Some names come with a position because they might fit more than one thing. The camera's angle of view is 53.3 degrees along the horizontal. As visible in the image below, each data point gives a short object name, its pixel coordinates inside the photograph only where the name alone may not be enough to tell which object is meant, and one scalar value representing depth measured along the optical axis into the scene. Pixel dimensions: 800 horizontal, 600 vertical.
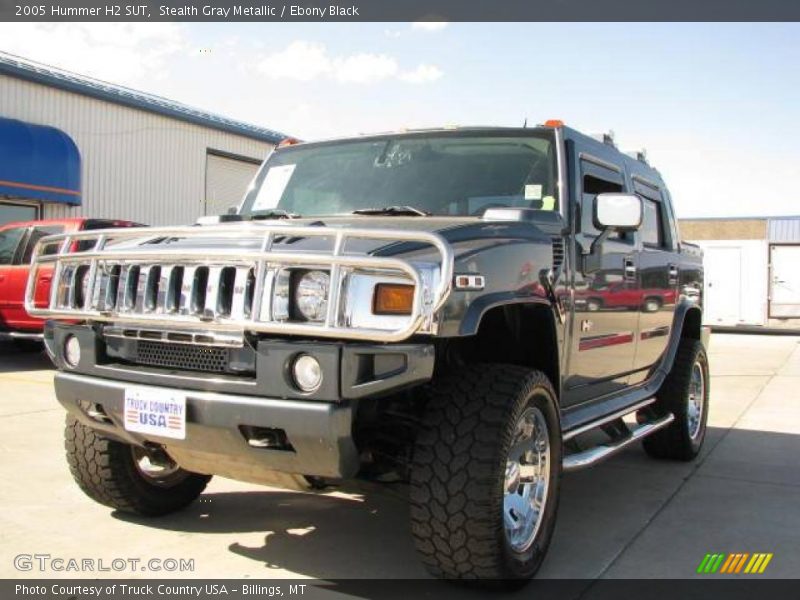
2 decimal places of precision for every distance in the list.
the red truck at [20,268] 9.91
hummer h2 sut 2.74
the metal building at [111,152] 14.53
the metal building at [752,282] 23.62
